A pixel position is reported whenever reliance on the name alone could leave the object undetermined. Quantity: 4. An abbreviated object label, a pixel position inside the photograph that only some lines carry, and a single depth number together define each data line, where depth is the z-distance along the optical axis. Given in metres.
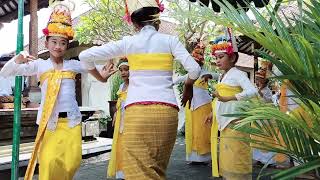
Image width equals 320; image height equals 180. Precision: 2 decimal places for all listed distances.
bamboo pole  3.43
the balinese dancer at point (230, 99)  4.14
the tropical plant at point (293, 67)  1.47
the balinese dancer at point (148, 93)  2.90
